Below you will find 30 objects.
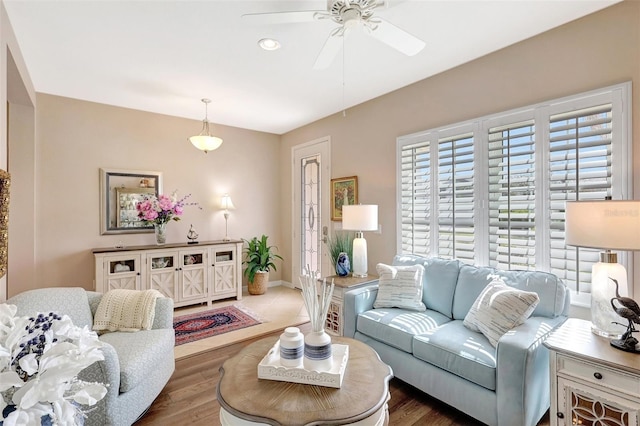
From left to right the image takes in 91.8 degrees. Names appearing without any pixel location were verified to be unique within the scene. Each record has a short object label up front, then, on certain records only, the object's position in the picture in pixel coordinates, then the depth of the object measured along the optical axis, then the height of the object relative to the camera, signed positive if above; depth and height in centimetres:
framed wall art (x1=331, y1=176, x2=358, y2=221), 411 +27
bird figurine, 153 -54
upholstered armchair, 174 -89
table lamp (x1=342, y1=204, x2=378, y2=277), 320 -12
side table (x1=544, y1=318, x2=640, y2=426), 144 -84
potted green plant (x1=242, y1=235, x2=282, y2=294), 498 -84
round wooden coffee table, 126 -82
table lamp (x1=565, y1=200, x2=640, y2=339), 154 -14
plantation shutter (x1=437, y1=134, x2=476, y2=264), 290 +14
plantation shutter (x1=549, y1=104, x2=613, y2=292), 215 +29
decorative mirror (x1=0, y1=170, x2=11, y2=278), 182 +0
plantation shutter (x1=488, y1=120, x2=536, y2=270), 251 +13
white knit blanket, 229 -73
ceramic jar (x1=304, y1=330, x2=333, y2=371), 152 -69
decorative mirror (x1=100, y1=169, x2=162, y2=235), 405 +24
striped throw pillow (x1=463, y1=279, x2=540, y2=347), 201 -66
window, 216 +27
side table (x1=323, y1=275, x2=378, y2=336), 298 -86
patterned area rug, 338 -131
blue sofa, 174 -88
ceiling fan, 180 +115
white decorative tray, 146 -77
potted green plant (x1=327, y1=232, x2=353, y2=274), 361 -41
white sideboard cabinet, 378 -74
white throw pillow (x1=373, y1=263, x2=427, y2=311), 271 -68
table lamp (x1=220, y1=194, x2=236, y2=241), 489 +11
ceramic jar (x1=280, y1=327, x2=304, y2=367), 154 -68
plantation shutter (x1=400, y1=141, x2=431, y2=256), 326 +16
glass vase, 421 -26
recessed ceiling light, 253 +141
